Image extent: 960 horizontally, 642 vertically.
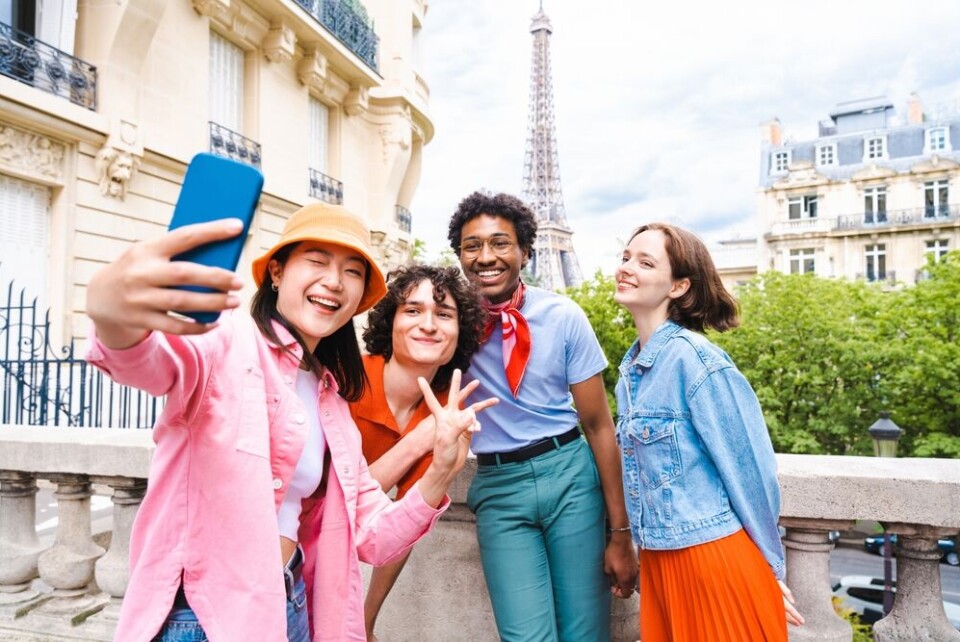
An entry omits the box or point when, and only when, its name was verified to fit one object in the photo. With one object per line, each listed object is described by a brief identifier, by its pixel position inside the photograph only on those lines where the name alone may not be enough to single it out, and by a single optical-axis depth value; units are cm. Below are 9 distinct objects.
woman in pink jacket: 117
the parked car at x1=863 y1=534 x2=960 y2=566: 1953
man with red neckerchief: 251
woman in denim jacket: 202
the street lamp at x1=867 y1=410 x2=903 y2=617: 970
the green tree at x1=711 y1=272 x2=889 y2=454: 2111
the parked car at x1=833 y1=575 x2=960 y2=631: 1238
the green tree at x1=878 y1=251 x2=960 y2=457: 1917
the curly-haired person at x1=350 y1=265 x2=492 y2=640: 235
